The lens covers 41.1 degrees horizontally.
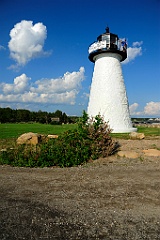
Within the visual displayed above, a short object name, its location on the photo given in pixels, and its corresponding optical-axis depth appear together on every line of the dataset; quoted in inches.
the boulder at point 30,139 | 534.4
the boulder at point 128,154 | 425.2
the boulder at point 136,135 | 723.4
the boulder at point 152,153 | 433.9
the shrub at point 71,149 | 368.5
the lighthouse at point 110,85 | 968.9
